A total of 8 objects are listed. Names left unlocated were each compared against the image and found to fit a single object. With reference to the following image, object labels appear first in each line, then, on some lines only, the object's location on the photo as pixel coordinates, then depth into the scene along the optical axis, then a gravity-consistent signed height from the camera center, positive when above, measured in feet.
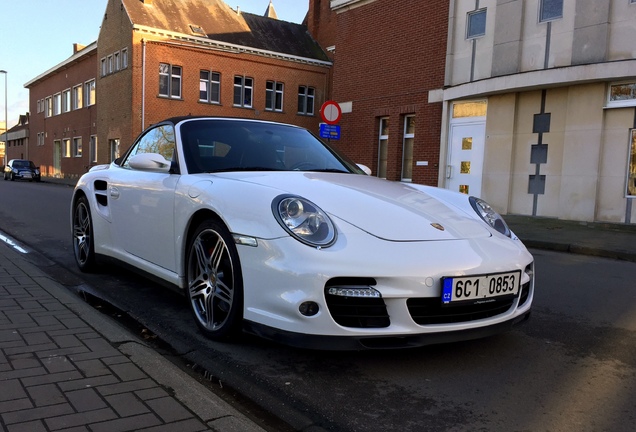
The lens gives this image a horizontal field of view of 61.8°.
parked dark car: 119.44 -3.67
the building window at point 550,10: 41.39 +13.09
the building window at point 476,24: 47.39 +13.44
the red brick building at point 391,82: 51.80 +9.23
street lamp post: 158.34 +18.66
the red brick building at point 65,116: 125.49 +10.65
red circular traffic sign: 41.01 +4.27
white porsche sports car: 9.22 -1.54
